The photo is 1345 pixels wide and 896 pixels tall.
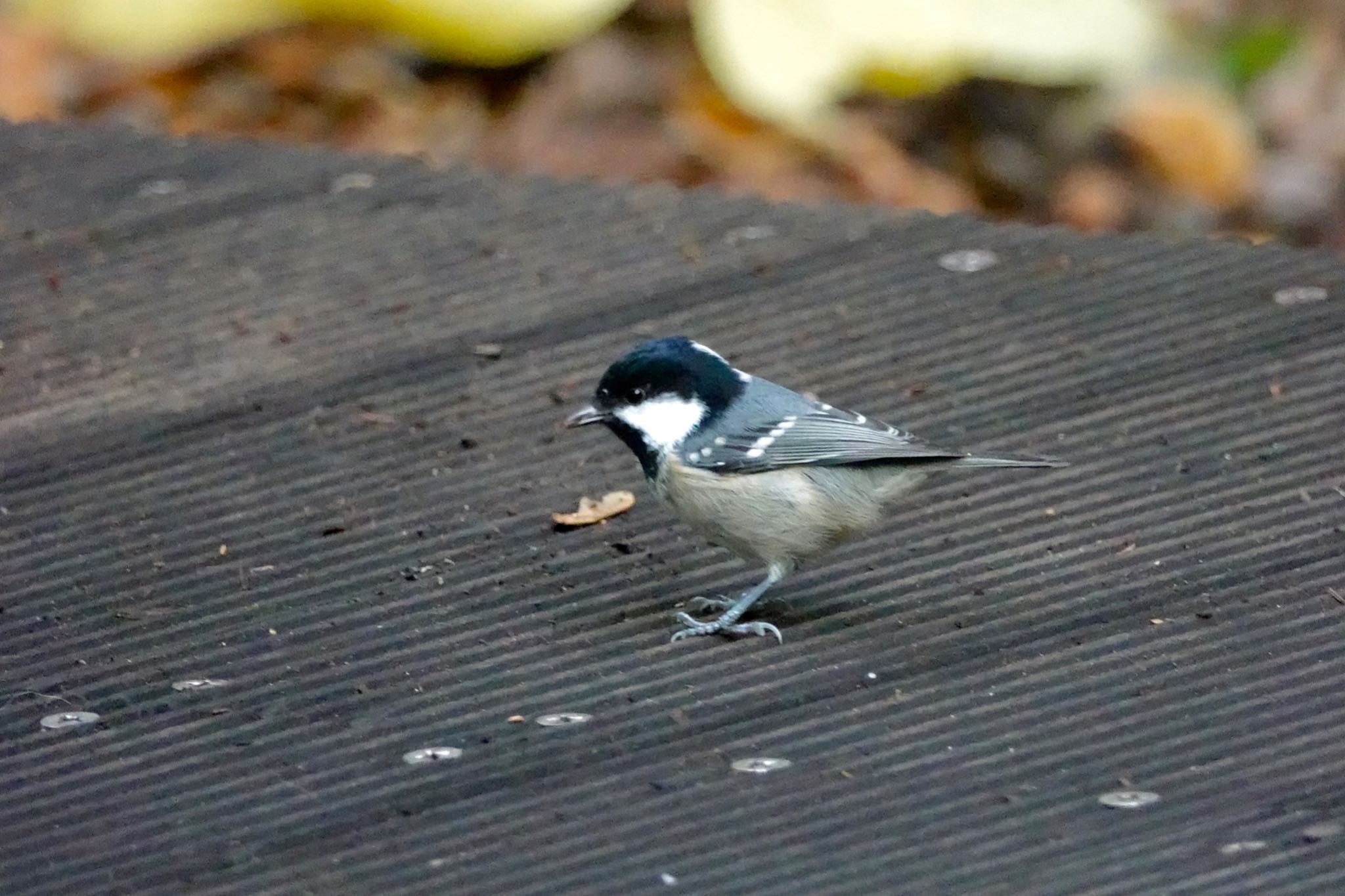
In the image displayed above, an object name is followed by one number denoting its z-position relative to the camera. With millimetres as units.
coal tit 7020
